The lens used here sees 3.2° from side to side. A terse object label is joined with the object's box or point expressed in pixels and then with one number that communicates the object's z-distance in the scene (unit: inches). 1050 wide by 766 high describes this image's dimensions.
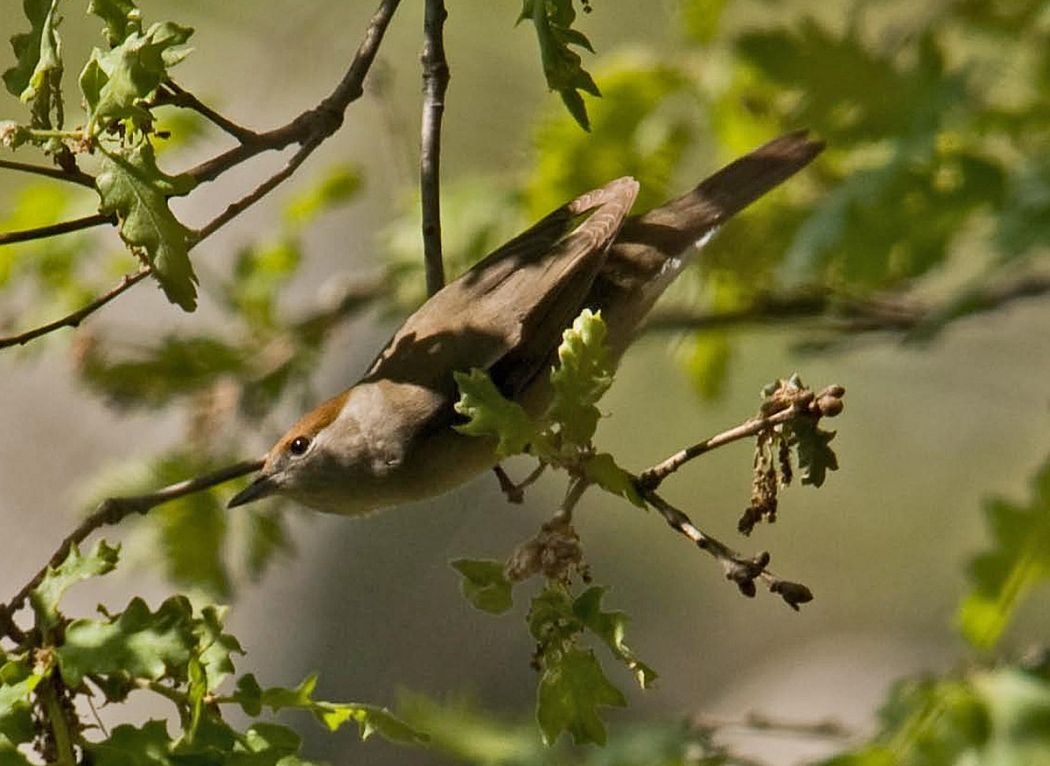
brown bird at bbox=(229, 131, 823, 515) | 148.9
